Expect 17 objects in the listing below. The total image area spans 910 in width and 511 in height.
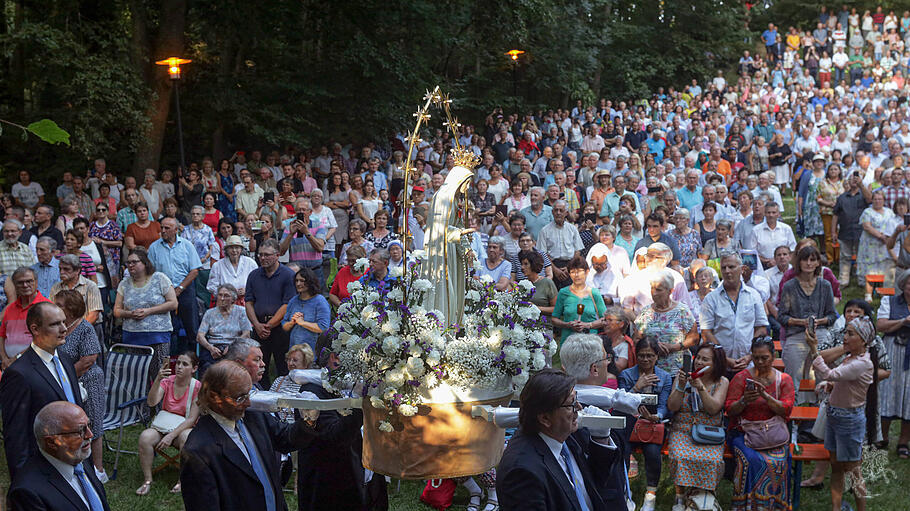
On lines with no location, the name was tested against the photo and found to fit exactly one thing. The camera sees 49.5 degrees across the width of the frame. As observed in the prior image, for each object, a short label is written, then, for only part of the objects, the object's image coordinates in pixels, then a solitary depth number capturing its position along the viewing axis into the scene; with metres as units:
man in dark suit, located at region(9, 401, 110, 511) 4.14
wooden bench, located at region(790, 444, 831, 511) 7.69
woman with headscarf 7.38
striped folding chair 8.98
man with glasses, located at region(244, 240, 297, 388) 9.69
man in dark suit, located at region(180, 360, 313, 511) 4.23
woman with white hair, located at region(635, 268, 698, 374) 8.41
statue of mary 4.73
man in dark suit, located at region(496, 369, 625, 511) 3.80
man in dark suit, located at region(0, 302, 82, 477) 5.39
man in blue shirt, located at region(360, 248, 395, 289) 8.84
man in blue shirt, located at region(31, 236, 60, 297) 9.87
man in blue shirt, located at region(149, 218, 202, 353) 10.80
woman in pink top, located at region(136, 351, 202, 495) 8.05
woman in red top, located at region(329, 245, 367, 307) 10.02
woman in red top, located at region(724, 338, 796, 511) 7.29
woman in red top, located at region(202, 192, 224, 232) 13.30
